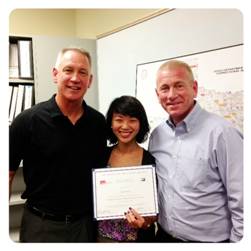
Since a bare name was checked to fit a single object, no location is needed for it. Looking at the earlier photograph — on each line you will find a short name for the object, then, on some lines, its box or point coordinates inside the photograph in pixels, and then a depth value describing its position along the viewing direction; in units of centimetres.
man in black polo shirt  98
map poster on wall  97
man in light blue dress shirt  90
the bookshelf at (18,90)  93
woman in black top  96
